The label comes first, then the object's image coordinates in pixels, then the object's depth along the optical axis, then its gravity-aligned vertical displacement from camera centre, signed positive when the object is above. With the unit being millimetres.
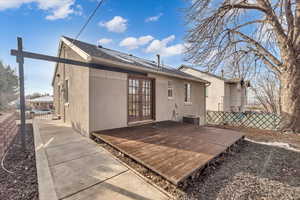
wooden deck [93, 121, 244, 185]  2686 -1328
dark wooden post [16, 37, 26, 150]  3527 +625
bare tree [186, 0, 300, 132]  6223 +3353
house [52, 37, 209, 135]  4941 +364
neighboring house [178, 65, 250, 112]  15359 +930
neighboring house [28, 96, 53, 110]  15512 -491
